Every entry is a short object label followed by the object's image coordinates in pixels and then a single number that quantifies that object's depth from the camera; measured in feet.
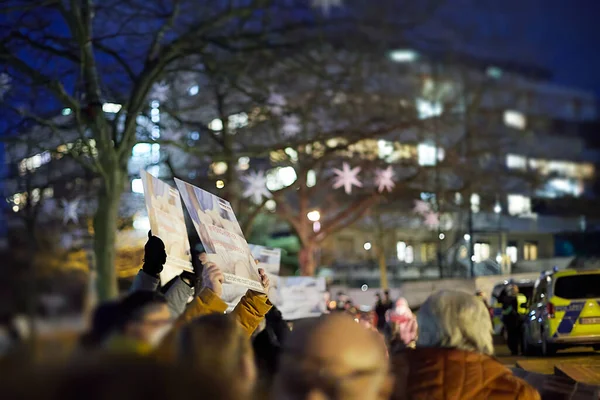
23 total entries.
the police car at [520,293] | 95.30
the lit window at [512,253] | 196.24
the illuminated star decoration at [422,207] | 112.02
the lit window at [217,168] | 103.41
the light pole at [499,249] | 164.88
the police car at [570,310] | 57.72
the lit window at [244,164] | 120.02
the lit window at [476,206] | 156.17
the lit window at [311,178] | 136.00
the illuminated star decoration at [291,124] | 84.74
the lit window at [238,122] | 89.72
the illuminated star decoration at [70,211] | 80.22
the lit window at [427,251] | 222.58
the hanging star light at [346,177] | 89.75
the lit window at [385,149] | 109.40
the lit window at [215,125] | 101.92
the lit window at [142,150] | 70.84
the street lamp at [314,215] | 110.73
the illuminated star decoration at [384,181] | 95.86
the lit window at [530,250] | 224.04
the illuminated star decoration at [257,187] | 80.64
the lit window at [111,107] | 64.84
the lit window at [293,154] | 107.15
